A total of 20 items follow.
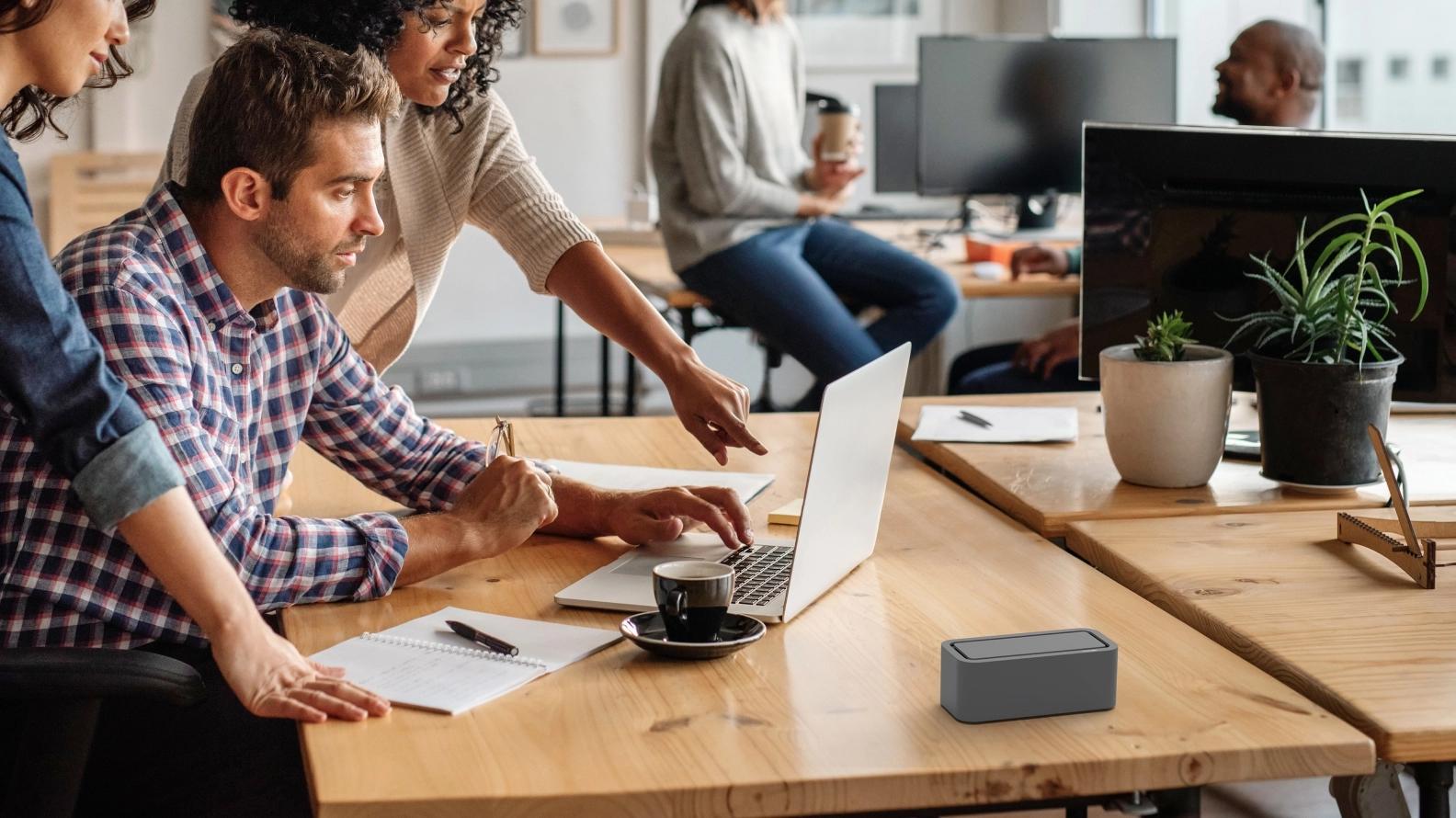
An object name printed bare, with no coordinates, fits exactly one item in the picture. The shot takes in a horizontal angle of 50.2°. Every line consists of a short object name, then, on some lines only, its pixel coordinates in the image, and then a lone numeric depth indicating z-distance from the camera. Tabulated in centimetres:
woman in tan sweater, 186
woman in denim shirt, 122
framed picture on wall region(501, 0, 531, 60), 590
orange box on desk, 421
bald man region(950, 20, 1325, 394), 339
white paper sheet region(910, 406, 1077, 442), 208
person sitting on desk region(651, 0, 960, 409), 367
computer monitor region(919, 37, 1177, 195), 421
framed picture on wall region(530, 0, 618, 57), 596
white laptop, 134
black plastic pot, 173
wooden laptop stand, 144
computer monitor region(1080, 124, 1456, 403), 190
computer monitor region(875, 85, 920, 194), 477
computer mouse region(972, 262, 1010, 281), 400
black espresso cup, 128
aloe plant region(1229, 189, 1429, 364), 172
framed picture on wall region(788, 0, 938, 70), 620
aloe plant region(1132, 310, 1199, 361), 180
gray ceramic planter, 178
